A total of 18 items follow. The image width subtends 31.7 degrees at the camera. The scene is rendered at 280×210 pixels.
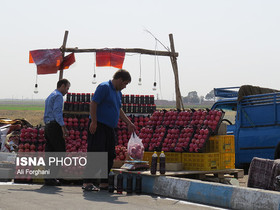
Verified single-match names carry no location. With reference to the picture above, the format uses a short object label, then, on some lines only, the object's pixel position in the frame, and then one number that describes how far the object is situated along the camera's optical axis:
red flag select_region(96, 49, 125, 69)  17.04
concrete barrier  6.75
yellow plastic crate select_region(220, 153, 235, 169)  10.33
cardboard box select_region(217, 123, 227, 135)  10.55
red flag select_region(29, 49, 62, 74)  16.38
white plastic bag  9.55
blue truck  12.24
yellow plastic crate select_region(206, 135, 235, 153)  10.28
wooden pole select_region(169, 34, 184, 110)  17.02
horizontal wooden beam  16.50
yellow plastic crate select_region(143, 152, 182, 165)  10.23
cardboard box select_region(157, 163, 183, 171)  9.77
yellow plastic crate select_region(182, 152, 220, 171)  9.90
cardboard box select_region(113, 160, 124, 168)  10.62
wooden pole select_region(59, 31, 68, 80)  16.33
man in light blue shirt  9.82
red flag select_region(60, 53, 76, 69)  16.44
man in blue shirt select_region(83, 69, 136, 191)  8.66
